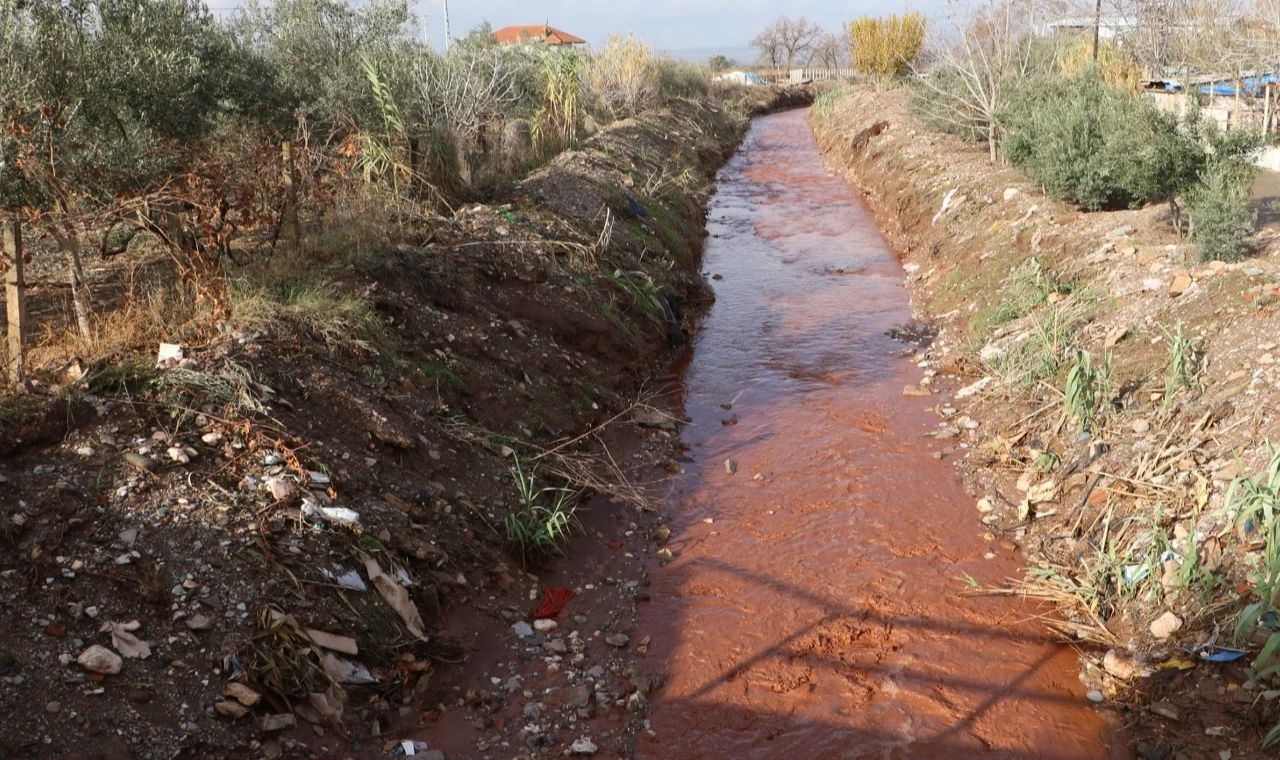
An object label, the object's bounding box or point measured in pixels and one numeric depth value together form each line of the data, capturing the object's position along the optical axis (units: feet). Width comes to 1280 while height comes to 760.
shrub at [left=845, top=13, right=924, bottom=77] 112.98
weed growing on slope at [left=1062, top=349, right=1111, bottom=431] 22.89
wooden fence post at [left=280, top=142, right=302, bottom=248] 25.77
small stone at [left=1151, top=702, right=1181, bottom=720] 15.20
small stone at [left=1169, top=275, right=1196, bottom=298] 26.03
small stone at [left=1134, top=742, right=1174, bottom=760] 14.60
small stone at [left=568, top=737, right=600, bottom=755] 15.11
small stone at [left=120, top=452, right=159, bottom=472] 16.63
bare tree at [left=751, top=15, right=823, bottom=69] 219.61
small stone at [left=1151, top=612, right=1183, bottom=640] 16.55
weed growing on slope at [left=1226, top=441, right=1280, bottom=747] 14.77
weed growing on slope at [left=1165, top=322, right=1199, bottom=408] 21.98
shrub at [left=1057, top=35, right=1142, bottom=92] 49.16
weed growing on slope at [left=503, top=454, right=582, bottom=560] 20.54
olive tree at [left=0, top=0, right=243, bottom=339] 19.69
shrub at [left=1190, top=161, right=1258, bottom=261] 26.96
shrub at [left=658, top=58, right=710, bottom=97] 91.51
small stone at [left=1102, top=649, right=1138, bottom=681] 16.47
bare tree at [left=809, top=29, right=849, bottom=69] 215.51
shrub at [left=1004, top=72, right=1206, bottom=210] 31.60
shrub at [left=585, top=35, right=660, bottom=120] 70.33
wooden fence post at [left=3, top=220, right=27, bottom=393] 17.40
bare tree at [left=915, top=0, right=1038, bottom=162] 49.29
